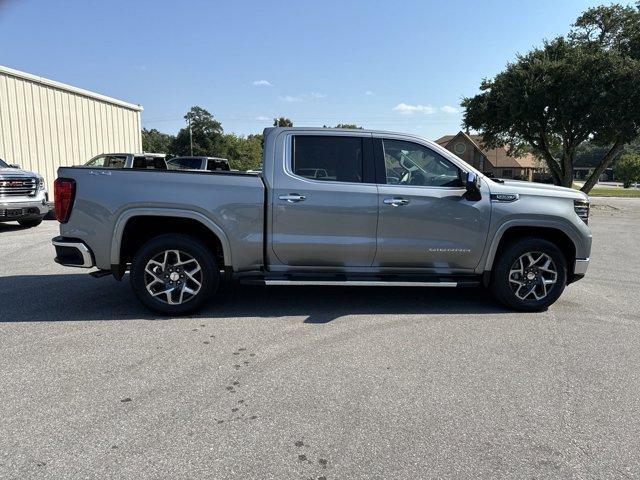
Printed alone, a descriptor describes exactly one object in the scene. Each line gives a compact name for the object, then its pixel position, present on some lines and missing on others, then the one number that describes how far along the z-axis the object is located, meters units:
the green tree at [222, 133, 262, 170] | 90.41
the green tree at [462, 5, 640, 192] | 20.59
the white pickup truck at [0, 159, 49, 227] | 11.02
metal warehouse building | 16.38
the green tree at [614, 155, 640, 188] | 84.12
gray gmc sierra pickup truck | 4.96
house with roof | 71.31
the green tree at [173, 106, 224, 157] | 95.31
